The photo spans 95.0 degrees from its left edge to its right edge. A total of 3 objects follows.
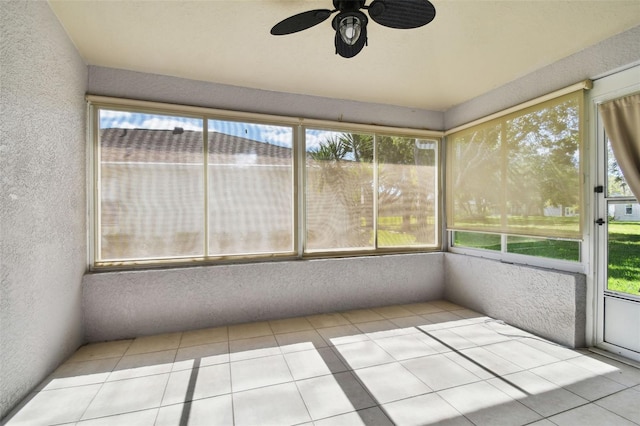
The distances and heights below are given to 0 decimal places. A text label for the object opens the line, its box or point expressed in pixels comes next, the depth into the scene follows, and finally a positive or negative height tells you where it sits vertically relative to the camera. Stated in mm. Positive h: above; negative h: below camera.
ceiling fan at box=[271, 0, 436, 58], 1692 +1183
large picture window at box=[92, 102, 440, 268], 3000 +274
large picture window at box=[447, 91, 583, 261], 2770 +339
